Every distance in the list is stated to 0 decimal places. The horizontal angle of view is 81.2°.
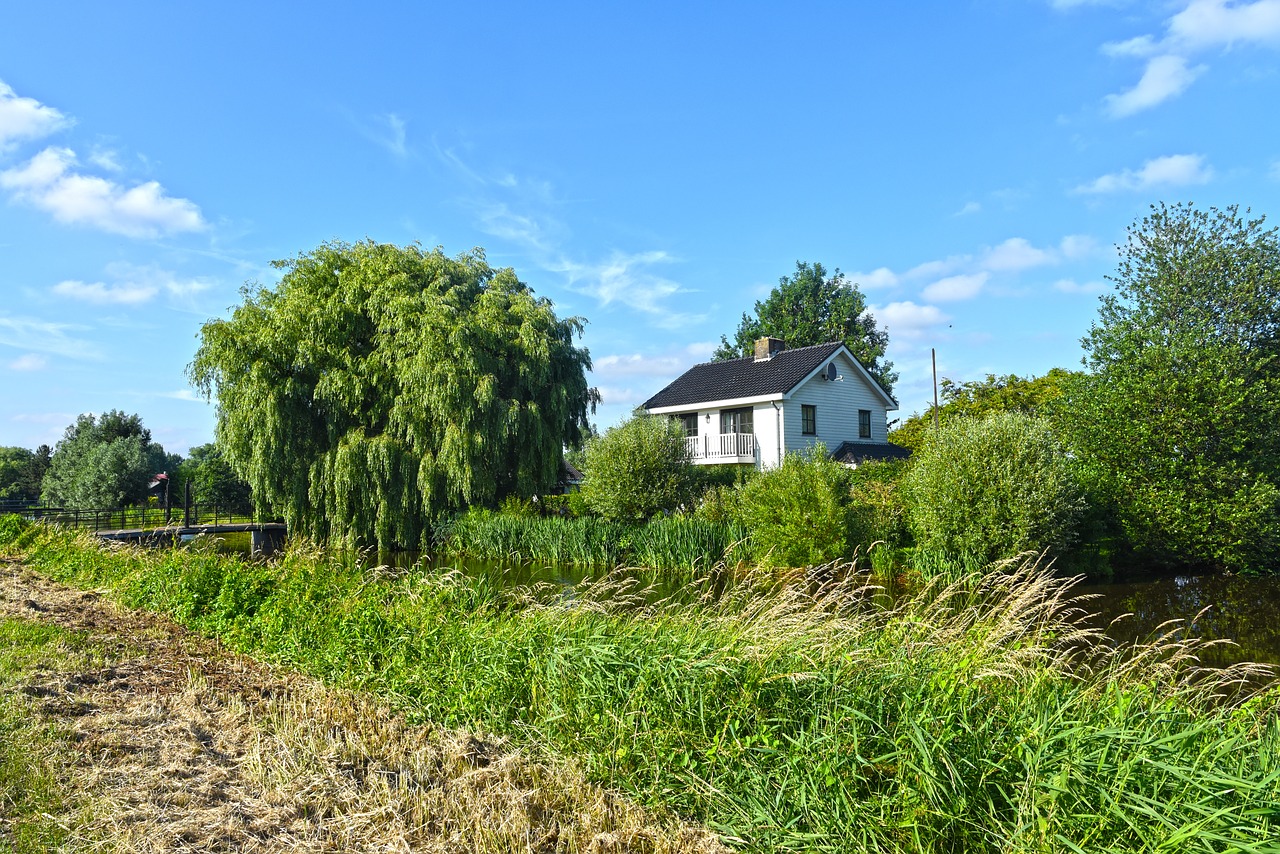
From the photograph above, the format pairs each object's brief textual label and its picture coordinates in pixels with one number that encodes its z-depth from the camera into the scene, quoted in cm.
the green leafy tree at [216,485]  3941
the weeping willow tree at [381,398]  2094
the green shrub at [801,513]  1619
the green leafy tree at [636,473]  2053
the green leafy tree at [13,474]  5128
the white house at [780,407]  2831
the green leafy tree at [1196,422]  1602
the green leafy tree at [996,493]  1450
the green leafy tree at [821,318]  4794
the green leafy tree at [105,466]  4016
